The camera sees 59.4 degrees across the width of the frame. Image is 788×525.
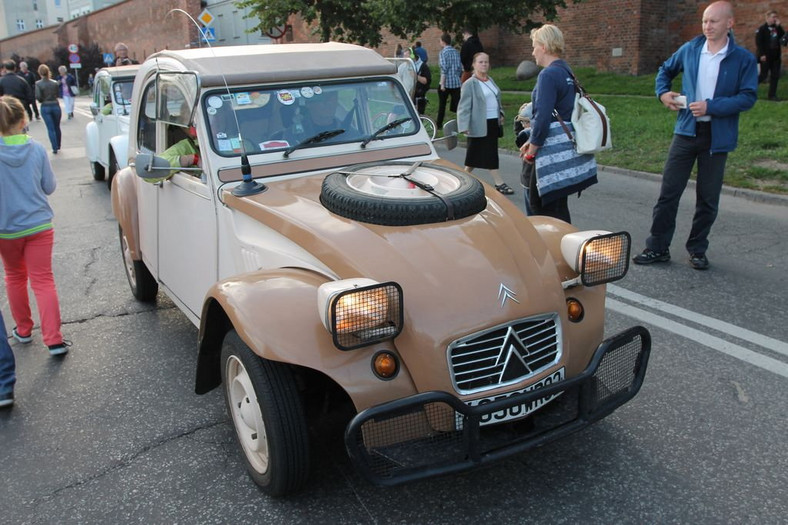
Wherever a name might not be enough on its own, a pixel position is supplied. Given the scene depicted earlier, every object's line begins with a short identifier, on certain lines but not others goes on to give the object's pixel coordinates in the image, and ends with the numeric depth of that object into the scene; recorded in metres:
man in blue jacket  5.50
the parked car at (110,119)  10.45
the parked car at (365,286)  2.60
